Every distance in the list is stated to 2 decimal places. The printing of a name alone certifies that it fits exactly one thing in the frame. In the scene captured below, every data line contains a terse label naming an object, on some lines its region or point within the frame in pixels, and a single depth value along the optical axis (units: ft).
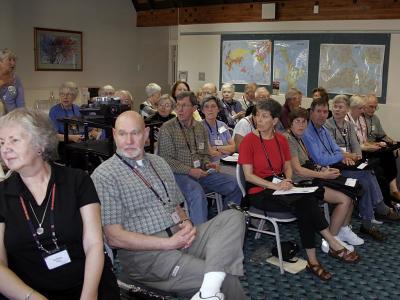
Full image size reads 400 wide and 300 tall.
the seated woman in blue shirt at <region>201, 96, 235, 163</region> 14.83
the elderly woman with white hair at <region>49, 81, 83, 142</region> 16.25
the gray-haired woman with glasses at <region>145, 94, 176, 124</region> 16.24
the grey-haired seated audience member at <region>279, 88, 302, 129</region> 16.88
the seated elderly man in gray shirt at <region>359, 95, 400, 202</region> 16.96
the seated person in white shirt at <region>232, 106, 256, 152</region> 14.74
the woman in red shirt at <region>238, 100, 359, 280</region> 10.52
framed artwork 26.50
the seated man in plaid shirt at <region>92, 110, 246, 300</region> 6.75
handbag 11.50
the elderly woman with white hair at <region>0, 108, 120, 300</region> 5.67
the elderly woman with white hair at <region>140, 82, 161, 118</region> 20.58
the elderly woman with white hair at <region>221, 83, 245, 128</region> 21.17
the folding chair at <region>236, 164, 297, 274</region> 10.77
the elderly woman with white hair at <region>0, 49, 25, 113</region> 13.46
